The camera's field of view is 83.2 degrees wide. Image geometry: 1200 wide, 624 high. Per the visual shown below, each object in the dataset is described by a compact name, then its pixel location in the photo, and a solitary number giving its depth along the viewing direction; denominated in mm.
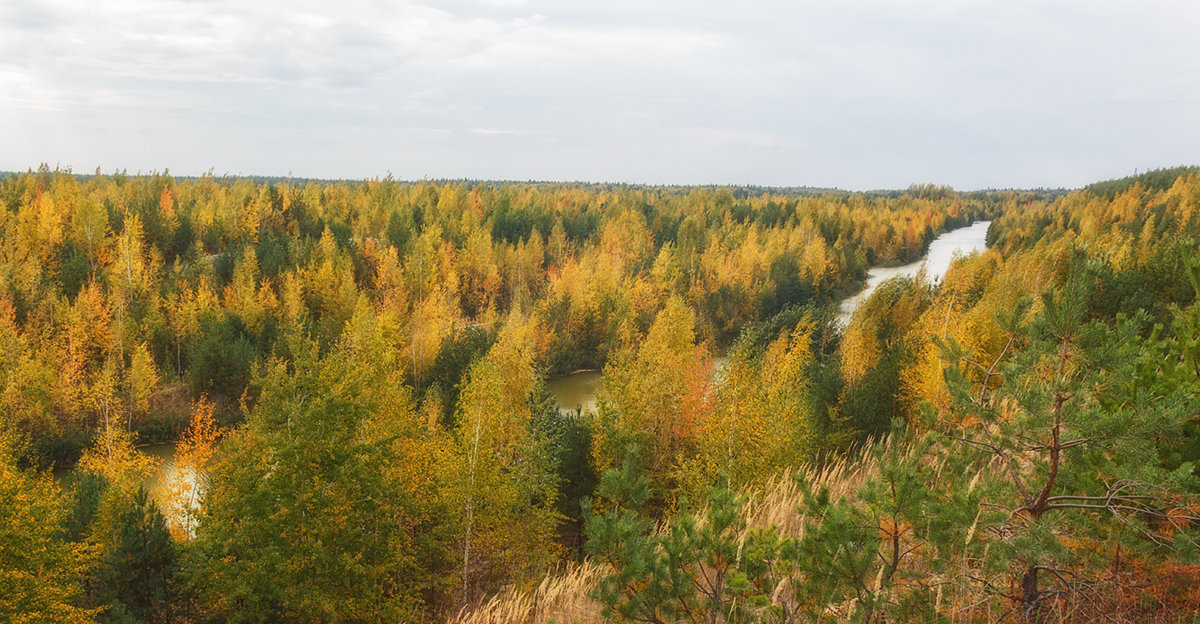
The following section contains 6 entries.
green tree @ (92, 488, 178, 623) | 14594
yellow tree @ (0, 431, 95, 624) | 12906
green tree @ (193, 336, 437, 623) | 12164
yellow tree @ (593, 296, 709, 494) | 21191
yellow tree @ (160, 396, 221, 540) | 22250
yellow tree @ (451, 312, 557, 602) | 16797
